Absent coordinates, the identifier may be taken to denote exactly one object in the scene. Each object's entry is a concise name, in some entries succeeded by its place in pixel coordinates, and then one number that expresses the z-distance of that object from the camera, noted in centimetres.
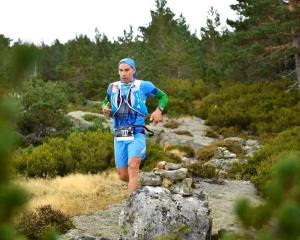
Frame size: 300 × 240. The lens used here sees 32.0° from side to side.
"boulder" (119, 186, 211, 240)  595
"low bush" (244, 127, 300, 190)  1066
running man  666
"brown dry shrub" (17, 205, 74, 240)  666
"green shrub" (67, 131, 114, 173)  1265
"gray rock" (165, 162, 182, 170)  884
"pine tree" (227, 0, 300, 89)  2416
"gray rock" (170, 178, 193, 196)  671
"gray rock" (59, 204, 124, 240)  679
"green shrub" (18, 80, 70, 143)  1847
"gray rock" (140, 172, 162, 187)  758
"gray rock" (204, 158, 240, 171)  1384
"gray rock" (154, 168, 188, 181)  794
